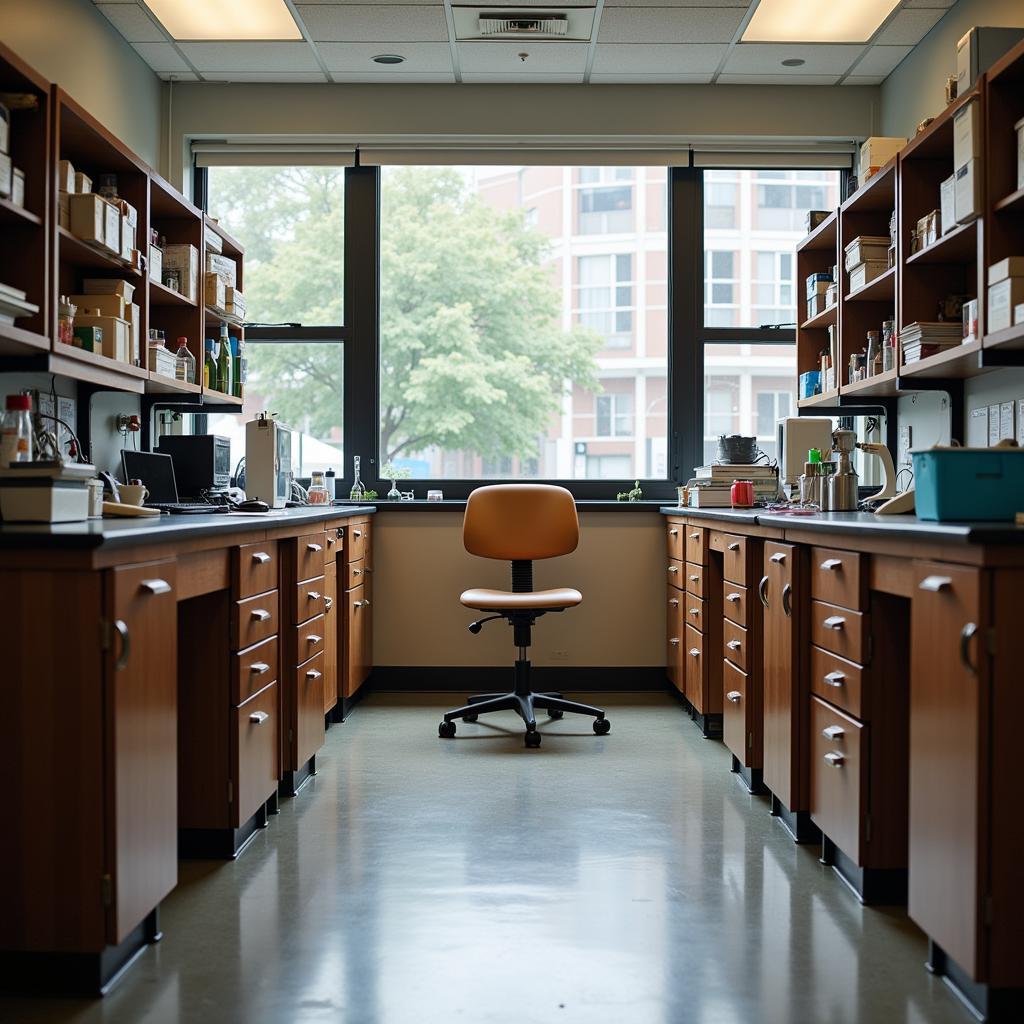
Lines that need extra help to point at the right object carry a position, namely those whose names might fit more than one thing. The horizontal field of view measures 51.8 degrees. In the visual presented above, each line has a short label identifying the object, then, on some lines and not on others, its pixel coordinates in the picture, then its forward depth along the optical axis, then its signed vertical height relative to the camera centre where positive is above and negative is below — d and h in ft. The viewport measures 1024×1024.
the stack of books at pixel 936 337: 11.43 +1.70
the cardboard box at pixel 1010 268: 9.00 +1.94
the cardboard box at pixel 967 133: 9.56 +3.34
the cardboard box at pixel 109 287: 11.89 +2.35
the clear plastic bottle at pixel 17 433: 7.90 +0.46
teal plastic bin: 6.91 +0.07
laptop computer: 12.36 +0.19
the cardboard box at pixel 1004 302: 9.01 +1.67
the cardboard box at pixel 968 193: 9.52 +2.77
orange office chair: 15.06 -0.56
